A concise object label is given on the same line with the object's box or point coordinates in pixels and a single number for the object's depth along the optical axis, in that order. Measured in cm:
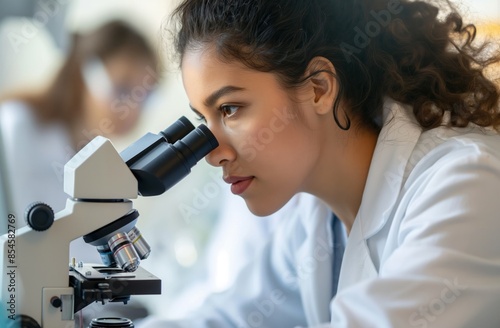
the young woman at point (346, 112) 104
